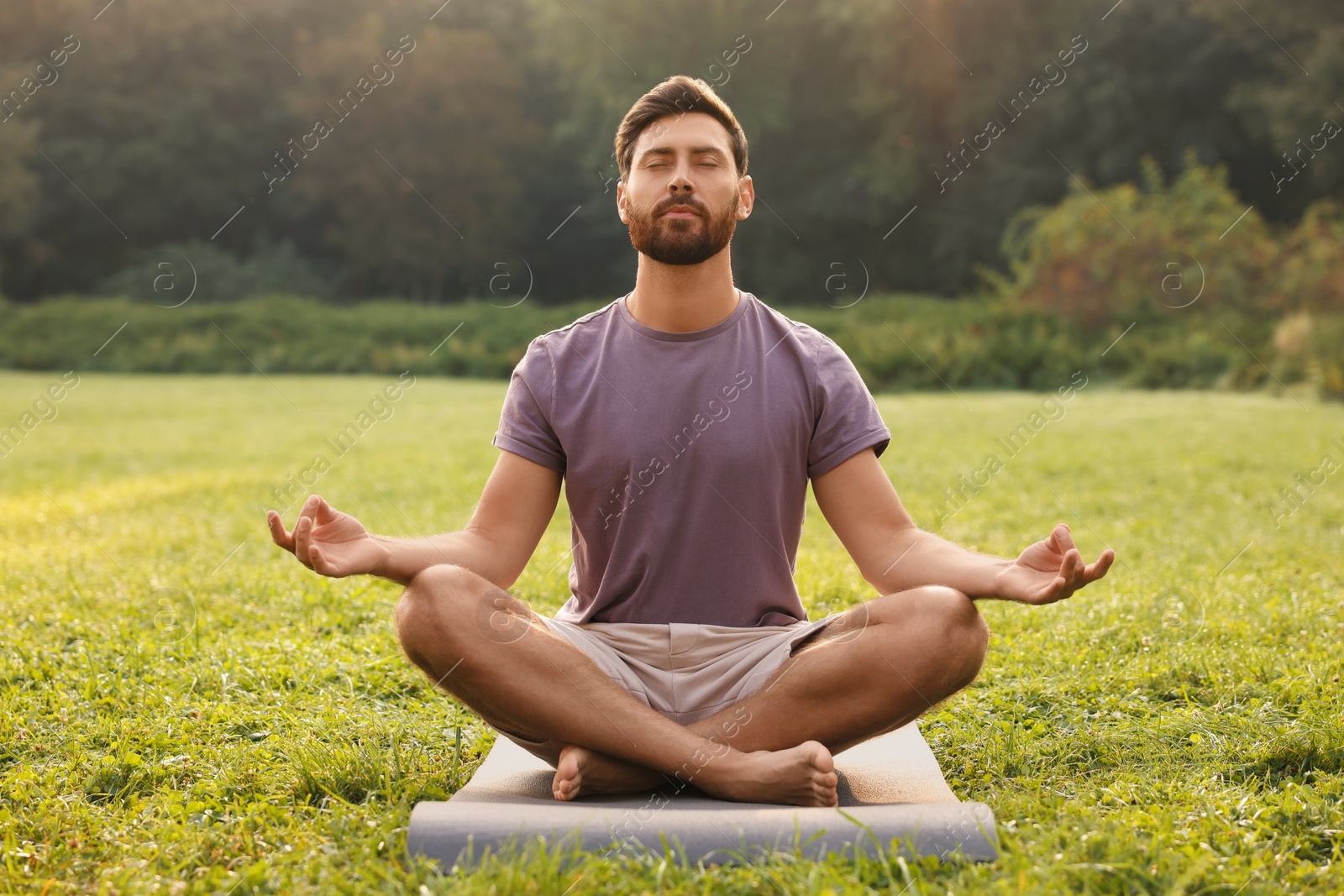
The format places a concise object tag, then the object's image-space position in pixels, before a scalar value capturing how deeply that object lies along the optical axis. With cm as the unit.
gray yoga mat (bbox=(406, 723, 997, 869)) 245
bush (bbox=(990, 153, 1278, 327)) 2192
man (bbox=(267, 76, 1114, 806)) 272
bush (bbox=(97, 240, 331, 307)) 3462
